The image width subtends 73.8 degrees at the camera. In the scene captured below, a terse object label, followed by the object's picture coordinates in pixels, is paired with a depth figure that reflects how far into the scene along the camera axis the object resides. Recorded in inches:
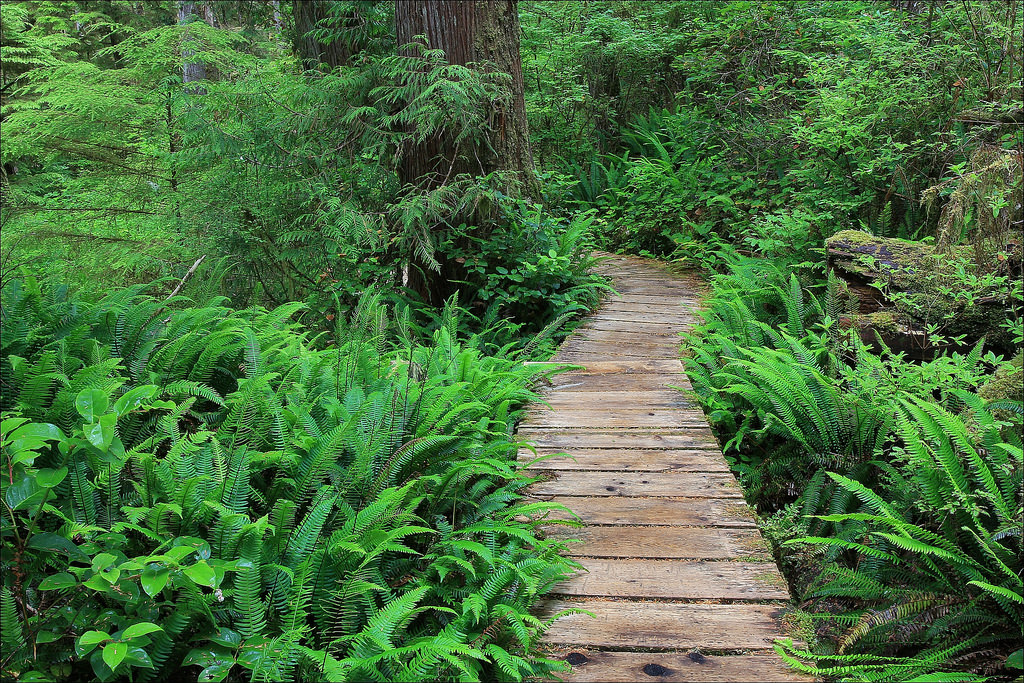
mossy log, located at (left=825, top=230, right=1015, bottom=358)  181.3
